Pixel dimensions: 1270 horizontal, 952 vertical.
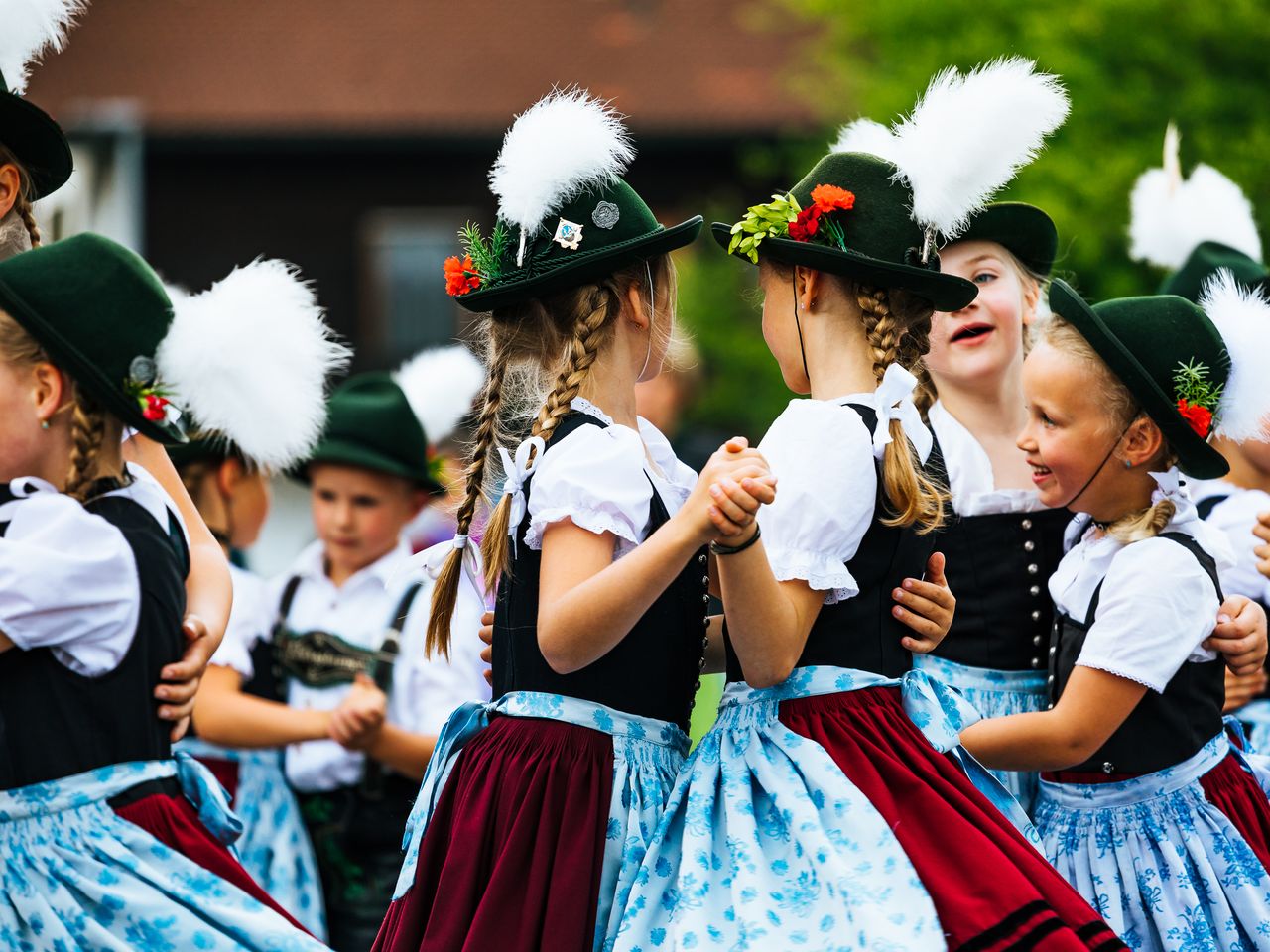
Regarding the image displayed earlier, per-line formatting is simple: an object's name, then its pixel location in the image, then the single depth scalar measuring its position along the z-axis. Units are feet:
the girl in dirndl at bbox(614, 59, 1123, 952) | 17.70
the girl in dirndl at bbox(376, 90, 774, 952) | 18.40
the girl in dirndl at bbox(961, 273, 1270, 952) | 21.90
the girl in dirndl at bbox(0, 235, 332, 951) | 18.78
